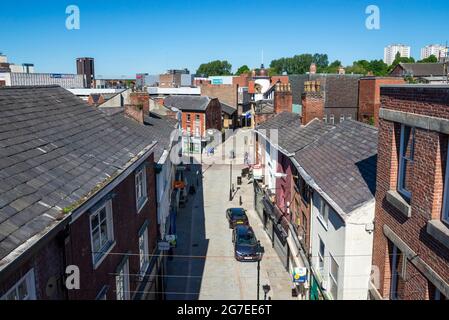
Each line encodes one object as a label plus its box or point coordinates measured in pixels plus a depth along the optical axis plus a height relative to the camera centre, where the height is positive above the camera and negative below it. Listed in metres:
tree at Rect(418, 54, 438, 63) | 105.43 +7.06
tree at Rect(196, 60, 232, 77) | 181.90 +9.41
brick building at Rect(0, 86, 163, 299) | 7.03 -2.30
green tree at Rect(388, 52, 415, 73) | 127.66 +8.76
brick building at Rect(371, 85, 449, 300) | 7.75 -2.39
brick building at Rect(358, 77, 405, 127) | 42.41 -0.98
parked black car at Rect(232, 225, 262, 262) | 24.17 -9.51
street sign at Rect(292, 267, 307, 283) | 17.78 -8.17
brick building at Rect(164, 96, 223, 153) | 60.38 -4.39
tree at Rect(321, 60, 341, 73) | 165.93 +10.07
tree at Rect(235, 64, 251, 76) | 164.12 +7.92
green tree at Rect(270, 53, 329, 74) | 170.88 +10.93
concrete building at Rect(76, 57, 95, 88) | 91.35 +5.37
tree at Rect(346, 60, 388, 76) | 117.25 +6.37
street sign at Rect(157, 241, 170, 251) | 18.53 -7.10
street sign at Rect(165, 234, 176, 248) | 20.94 -7.65
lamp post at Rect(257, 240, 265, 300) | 23.58 -9.47
